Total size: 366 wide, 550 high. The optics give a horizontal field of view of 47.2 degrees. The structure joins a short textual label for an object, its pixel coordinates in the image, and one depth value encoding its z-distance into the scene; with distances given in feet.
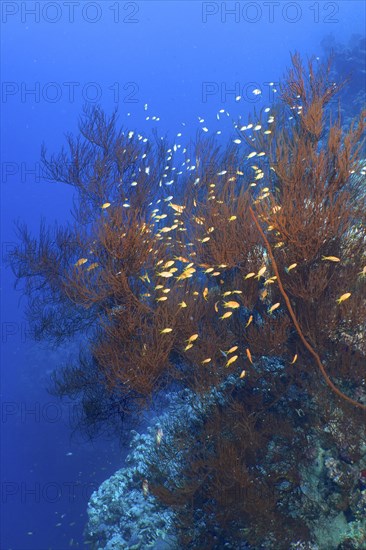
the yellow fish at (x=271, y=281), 15.77
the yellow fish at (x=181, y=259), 19.34
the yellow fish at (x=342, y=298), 13.53
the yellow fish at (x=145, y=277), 19.00
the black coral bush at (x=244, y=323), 14.96
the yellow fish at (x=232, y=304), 15.12
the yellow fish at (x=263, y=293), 16.08
